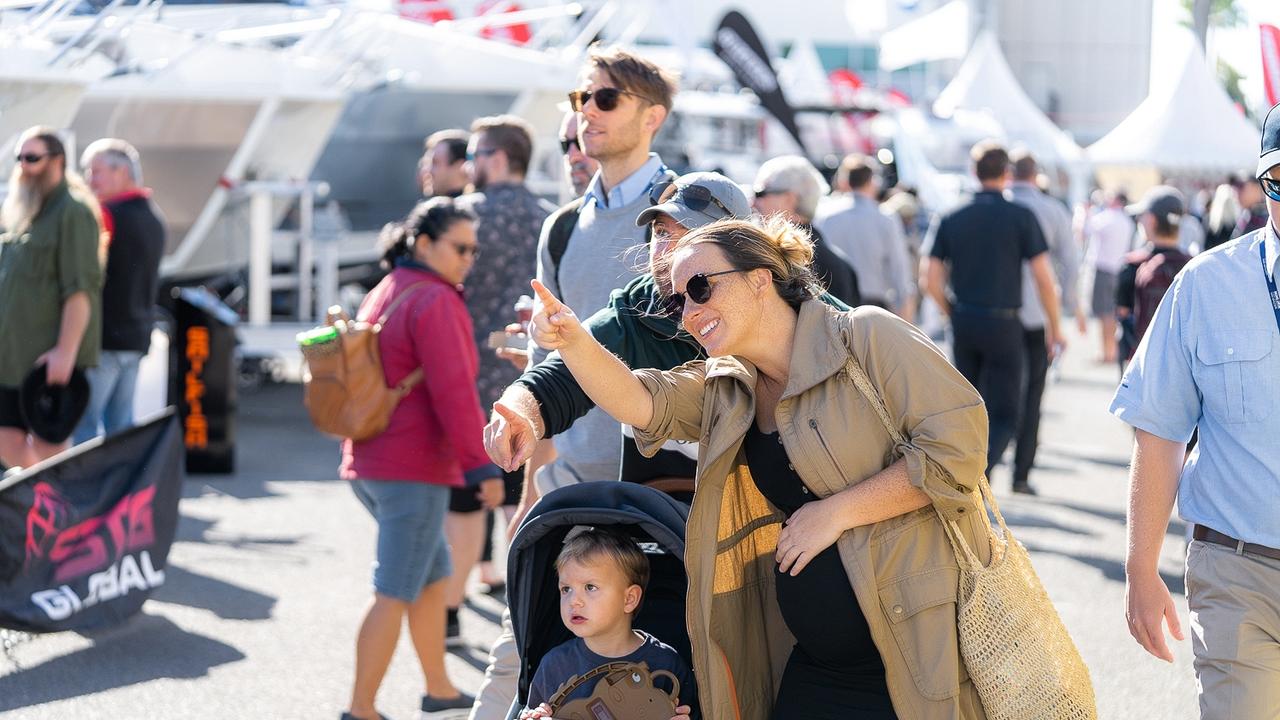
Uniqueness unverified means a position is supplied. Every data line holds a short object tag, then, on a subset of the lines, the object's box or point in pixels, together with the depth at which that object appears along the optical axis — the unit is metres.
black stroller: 3.51
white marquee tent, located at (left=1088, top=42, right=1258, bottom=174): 23.48
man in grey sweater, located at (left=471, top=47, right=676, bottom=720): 4.30
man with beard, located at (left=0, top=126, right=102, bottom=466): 7.08
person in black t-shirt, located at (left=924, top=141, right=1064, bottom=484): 8.99
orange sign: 10.45
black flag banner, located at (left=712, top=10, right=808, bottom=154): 22.80
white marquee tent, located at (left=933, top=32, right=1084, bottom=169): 31.05
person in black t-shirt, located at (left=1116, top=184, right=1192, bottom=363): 8.34
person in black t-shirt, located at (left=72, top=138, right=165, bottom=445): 7.88
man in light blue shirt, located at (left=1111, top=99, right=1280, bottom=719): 3.32
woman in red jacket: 5.12
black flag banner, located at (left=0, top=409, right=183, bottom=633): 5.92
